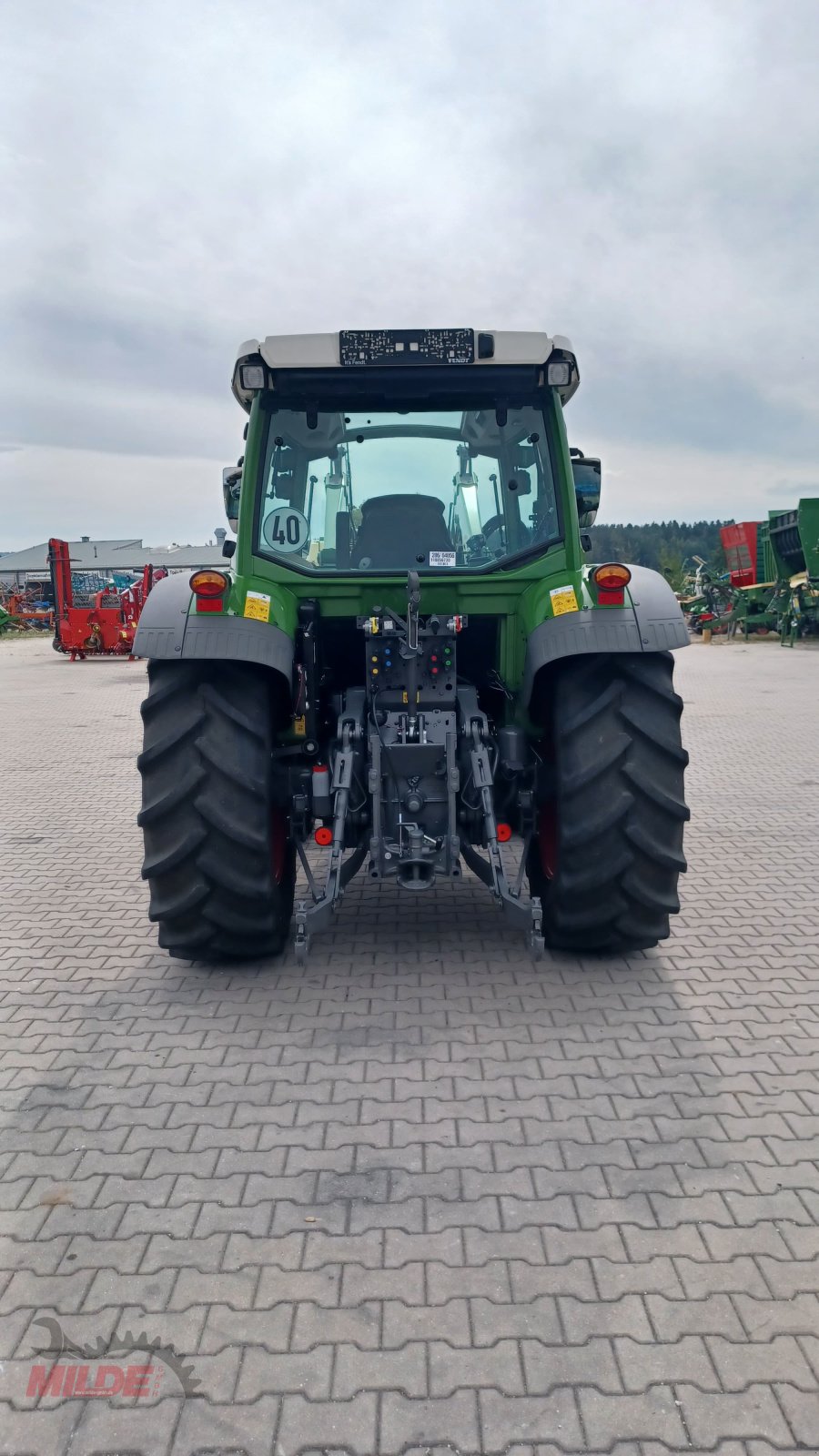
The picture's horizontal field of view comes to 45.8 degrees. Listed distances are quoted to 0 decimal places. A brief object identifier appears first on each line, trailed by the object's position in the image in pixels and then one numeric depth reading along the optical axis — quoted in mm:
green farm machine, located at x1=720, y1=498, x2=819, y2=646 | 20859
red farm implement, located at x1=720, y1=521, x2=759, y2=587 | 24094
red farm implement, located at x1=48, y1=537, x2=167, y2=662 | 21016
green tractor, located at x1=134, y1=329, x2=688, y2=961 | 3783
